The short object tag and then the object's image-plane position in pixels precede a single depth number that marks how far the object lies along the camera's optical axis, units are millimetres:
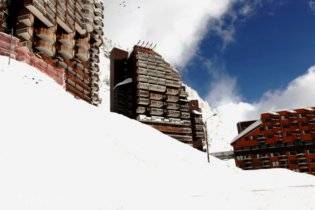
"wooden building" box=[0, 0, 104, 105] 46625
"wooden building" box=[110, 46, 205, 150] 74438
